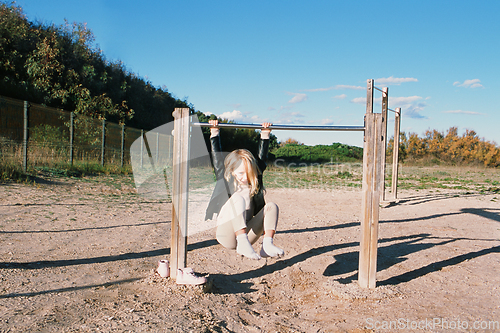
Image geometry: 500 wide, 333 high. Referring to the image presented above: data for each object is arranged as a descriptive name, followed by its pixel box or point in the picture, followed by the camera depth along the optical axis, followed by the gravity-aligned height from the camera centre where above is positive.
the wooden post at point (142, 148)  15.76 +0.17
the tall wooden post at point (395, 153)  9.23 +0.21
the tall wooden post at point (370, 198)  3.27 -0.35
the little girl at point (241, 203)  3.03 -0.41
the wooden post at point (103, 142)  12.95 +0.33
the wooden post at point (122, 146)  14.14 +0.20
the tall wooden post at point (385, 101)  8.22 +1.37
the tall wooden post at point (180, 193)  3.18 -0.35
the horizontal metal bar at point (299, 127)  3.25 +0.28
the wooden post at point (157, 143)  16.83 +0.47
